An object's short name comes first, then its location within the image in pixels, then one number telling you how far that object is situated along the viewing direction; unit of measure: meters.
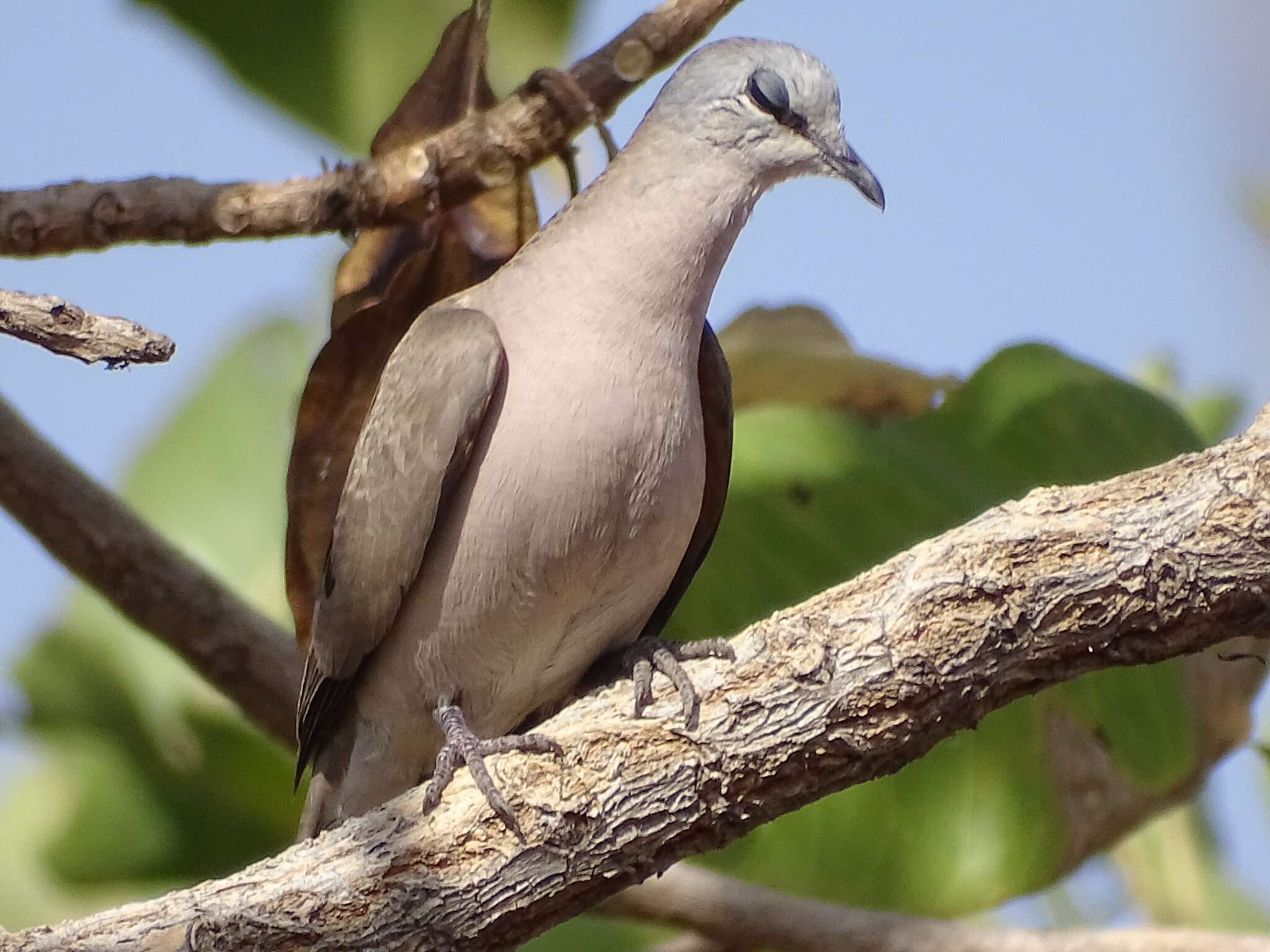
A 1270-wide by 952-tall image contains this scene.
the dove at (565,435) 5.58
